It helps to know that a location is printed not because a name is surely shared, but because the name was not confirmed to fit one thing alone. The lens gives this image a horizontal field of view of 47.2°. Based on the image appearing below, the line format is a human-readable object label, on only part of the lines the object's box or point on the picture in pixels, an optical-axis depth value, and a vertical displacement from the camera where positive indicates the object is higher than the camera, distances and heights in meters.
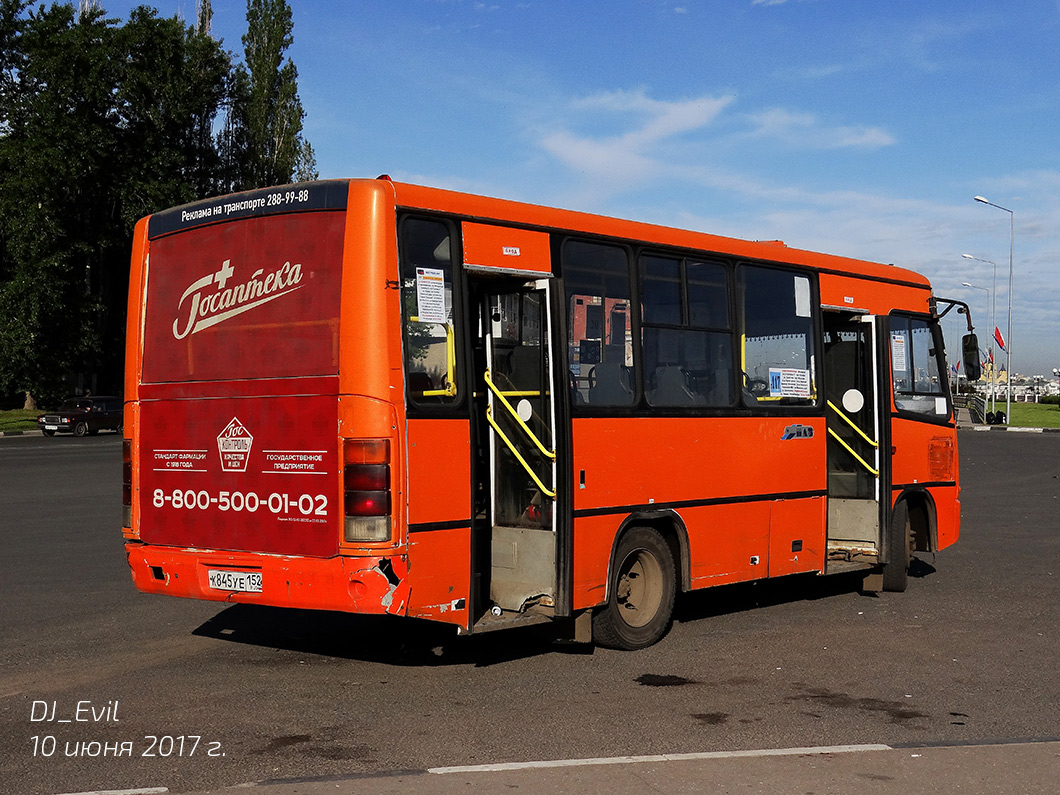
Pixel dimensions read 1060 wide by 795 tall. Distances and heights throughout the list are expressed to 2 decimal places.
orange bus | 7.18 +0.06
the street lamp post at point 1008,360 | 63.76 +3.03
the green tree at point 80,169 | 46.19 +10.16
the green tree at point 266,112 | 58.66 +15.25
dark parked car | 43.72 +0.18
